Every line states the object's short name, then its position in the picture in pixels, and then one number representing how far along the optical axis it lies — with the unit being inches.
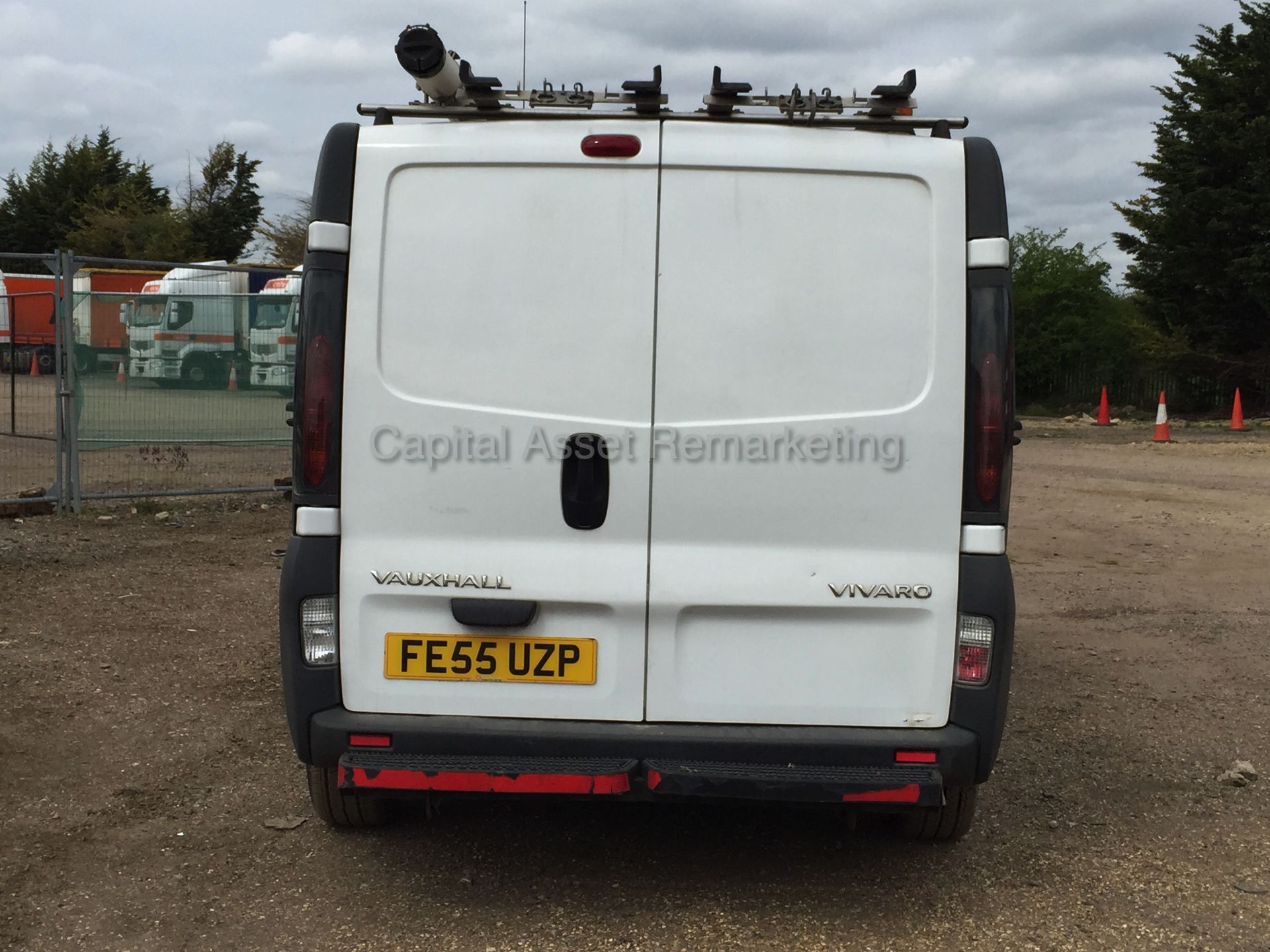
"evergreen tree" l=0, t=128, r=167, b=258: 2204.7
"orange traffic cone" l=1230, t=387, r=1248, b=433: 1005.8
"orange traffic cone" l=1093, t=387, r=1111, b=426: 1096.2
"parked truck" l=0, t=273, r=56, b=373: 429.7
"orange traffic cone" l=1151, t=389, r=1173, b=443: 869.2
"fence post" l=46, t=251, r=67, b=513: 421.1
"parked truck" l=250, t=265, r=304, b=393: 468.4
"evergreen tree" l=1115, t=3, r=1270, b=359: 1187.9
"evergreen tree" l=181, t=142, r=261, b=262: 2028.8
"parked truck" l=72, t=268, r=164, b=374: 424.2
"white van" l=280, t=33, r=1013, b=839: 139.6
